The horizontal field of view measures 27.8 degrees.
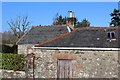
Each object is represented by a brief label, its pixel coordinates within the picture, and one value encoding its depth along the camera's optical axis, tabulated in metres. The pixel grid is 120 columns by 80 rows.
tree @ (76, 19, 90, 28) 54.63
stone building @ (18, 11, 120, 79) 16.91
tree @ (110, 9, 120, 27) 42.51
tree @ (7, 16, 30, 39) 55.45
